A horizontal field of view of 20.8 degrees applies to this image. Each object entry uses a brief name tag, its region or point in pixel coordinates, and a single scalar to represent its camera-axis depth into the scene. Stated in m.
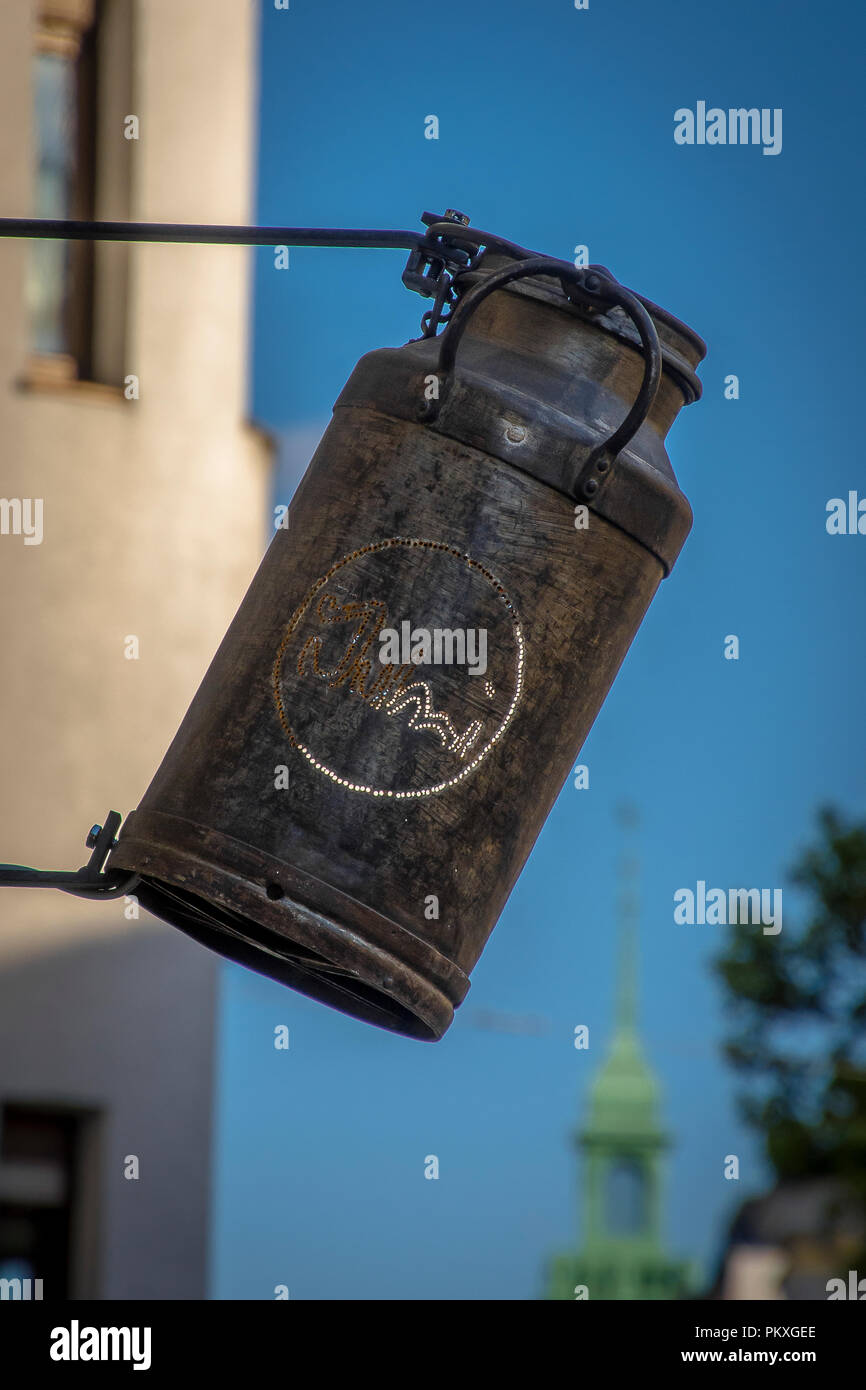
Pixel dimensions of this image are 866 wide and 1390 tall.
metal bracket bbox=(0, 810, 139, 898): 2.99
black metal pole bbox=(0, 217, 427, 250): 3.17
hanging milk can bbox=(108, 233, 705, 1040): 2.89
